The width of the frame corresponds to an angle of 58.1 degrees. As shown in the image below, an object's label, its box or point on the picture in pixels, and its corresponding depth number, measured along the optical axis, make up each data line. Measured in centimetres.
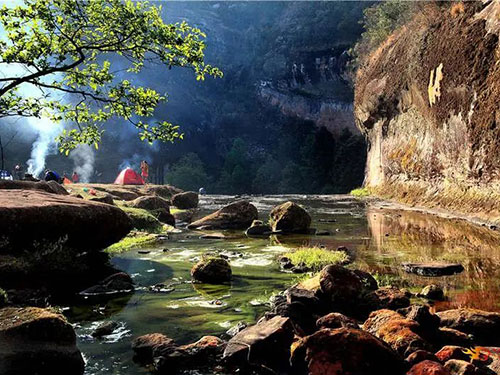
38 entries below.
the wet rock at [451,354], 488
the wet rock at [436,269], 966
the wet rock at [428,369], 438
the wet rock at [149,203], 2414
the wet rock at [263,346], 535
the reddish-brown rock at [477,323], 582
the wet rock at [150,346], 561
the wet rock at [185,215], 2470
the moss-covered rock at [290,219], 1797
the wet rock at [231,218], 2033
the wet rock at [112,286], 903
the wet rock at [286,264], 1084
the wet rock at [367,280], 816
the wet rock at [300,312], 664
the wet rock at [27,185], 1530
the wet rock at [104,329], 647
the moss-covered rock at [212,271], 962
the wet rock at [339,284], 725
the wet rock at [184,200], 3228
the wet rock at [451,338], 564
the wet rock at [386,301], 714
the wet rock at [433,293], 779
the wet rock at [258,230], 1770
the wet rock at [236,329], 638
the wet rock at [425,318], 575
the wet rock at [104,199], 1934
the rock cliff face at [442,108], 1784
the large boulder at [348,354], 468
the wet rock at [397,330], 514
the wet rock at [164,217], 2197
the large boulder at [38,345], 499
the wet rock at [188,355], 535
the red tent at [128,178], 4317
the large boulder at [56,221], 958
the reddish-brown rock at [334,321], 594
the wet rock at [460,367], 436
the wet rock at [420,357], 480
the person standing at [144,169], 4503
